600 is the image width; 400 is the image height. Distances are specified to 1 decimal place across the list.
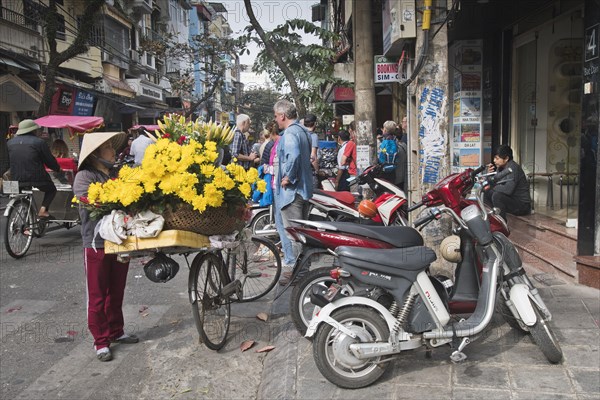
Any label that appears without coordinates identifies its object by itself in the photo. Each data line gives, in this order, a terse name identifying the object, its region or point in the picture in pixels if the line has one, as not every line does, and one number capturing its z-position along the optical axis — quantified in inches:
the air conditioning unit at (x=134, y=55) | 1326.3
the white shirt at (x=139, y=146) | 364.2
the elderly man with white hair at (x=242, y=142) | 370.6
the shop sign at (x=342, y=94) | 730.8
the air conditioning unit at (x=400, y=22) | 245.1
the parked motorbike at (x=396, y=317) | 143.9
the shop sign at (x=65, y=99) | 839.1
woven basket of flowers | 158.1
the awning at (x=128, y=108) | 1154.8
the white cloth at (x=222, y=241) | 169.4
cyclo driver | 323.6
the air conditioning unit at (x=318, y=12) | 1409.7
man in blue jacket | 239.8
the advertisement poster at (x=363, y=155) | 364.2
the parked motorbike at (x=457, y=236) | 158.2
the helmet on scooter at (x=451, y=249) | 173.8
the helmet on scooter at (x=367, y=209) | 235.8
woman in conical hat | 174.7
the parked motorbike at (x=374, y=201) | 252.5
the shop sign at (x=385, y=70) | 401.7
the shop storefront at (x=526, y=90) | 328.2
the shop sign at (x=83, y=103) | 898.7
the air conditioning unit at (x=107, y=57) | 1134.4
